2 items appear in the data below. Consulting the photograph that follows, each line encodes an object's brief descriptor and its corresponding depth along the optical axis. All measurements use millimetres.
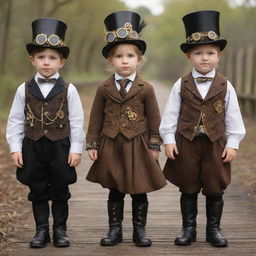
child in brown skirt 8437
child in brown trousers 8430
